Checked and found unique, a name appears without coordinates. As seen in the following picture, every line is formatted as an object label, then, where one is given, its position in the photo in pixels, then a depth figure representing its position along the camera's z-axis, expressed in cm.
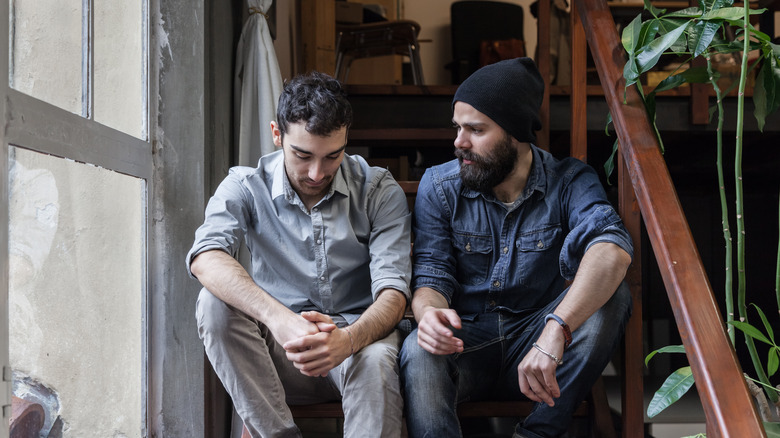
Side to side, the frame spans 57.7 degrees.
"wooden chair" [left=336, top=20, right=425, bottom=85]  381
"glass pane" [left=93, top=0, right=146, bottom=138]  179
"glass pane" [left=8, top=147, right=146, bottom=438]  137
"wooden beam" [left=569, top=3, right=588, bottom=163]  200
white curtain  227
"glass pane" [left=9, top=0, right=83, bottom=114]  135
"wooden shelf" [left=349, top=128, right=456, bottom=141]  261
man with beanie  149
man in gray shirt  147
